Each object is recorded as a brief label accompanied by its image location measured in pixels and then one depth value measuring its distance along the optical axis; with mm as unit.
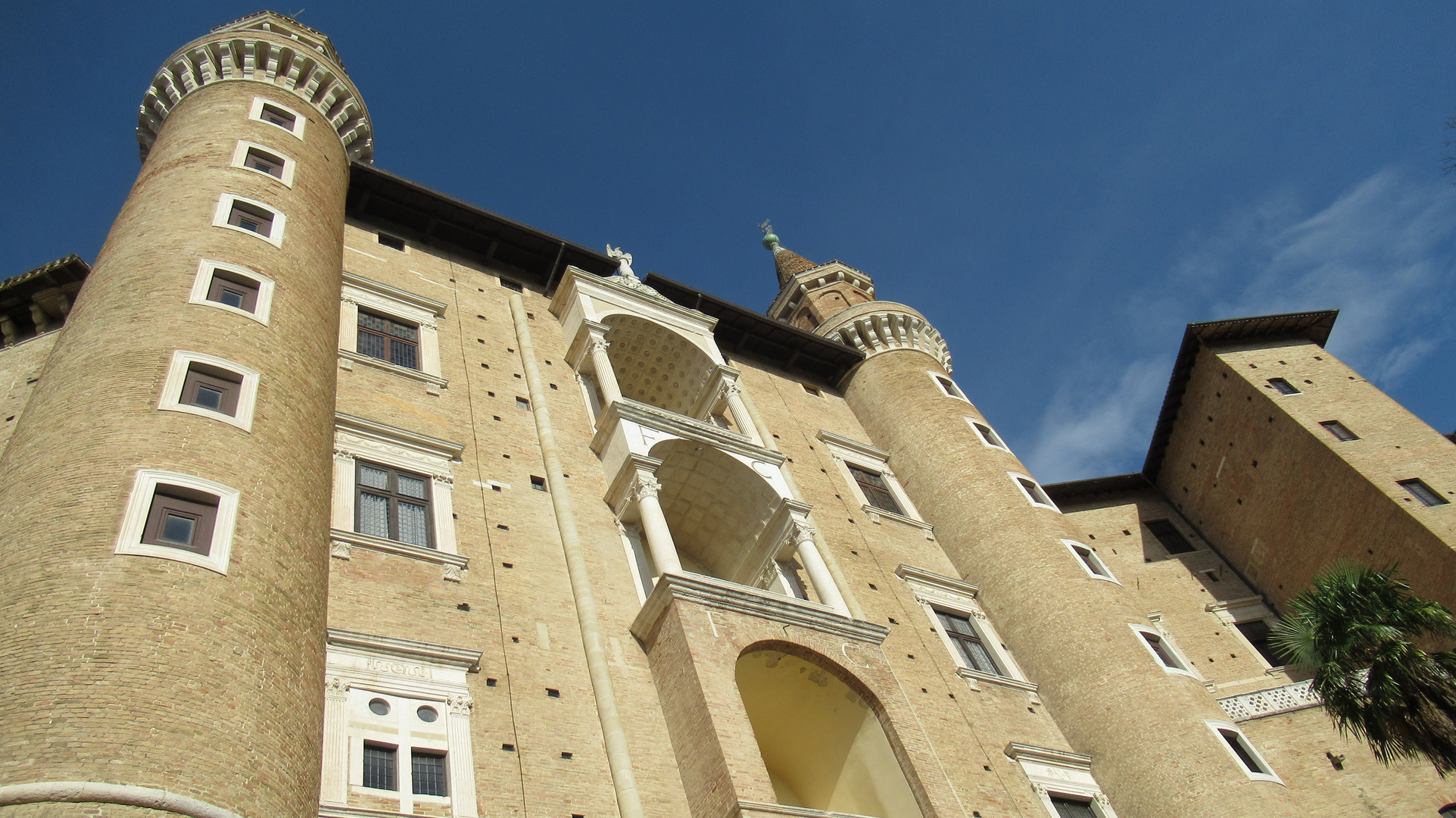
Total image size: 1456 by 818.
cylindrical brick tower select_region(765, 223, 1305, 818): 17000
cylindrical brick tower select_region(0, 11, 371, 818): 8055
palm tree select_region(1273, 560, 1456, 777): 14242
